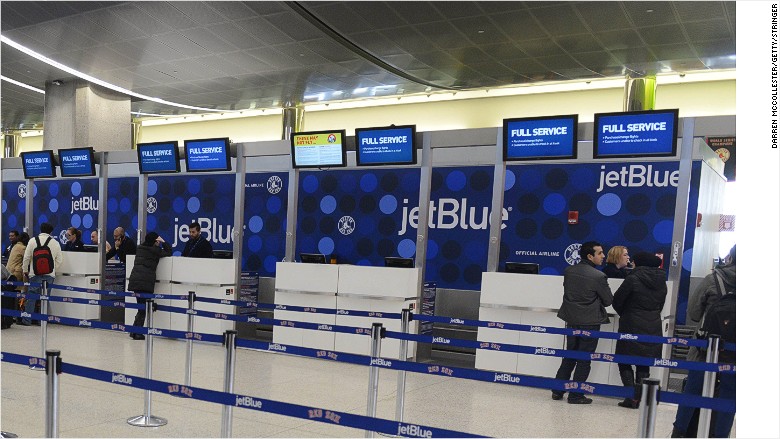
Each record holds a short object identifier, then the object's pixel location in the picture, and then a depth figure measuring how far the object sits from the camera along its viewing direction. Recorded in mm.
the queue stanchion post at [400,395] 4982
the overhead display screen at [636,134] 7105
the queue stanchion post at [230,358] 4230
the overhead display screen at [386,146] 8555
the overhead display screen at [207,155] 10097
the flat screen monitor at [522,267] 7809
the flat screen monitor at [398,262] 8711
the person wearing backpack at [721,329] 4799
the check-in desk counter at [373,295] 8516
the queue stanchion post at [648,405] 2891
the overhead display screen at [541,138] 7598
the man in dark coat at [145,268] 10125
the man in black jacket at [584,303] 6664
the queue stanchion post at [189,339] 5637
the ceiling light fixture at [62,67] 13277
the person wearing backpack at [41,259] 10523
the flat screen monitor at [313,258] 9344
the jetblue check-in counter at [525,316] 7355
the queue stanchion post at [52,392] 3498
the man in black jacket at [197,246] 10281
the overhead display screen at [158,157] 10828
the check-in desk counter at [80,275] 11383
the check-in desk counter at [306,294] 8992
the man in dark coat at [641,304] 6555
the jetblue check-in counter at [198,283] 9906
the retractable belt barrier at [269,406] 2965
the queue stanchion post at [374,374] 4695
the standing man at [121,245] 11242
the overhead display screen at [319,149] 9125
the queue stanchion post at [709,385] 4188
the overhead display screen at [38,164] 12508
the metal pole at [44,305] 7609
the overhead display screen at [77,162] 11891
